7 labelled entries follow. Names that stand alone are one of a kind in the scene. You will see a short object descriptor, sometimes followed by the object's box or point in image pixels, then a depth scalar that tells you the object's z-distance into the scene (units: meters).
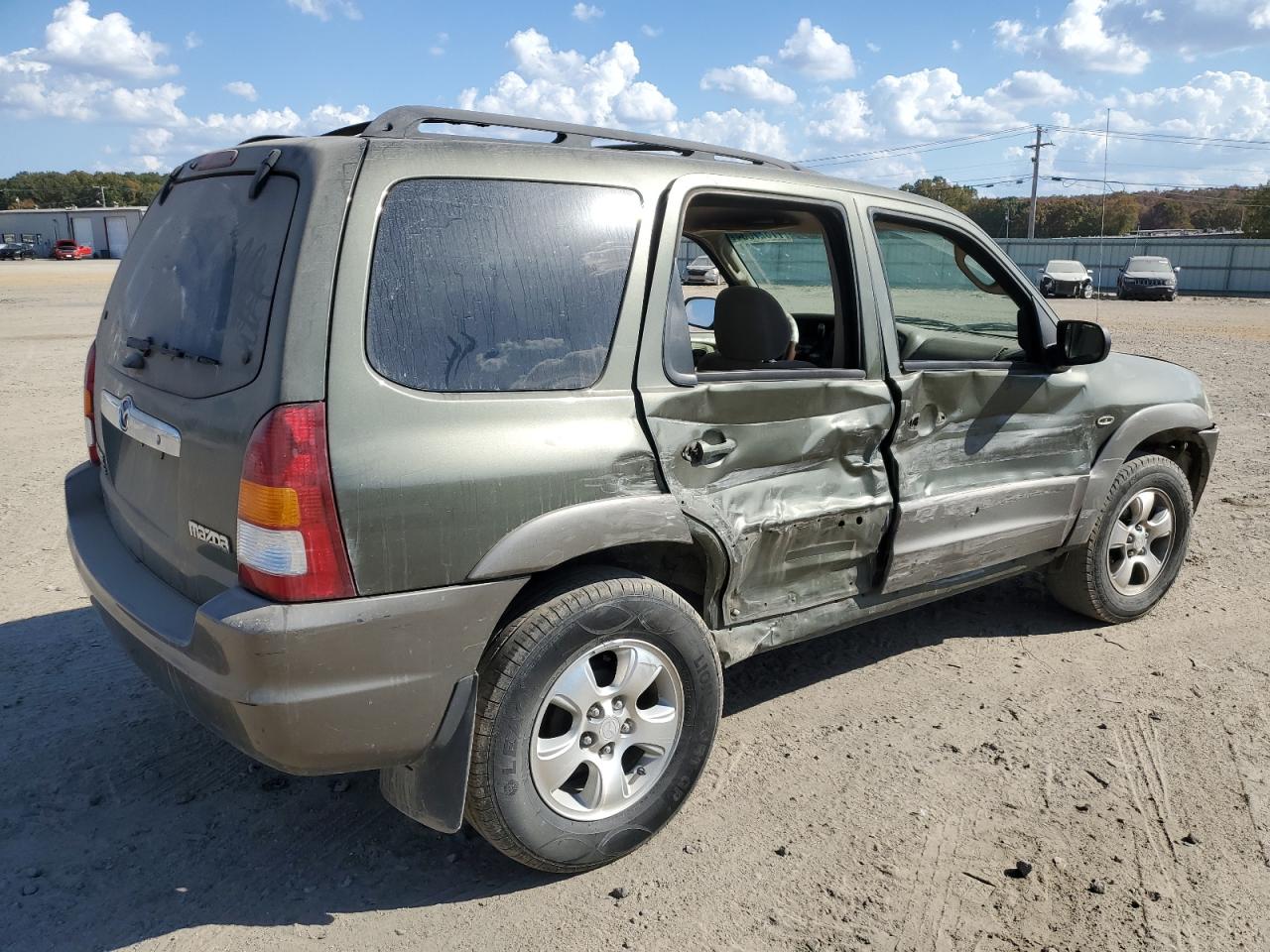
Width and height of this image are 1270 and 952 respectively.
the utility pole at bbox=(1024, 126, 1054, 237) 53.11
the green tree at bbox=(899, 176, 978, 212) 54.24
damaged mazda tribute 2.35
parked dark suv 36.22
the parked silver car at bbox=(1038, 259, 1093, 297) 34.06
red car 69.88
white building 79.12
